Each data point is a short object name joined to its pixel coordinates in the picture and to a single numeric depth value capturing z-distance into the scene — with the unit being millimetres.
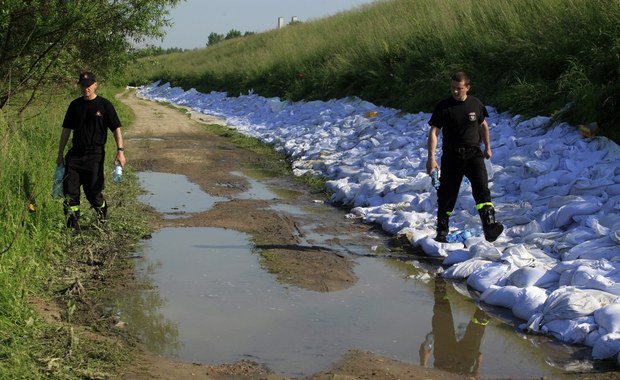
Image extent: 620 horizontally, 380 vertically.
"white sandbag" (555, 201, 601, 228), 7180
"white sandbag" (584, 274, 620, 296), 5348
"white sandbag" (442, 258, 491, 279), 6465
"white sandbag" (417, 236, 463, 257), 7148
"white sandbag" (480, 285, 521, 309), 5695
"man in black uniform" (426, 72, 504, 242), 7031
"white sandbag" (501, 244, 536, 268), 6336
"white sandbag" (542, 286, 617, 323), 5078
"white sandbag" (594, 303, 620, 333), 4734
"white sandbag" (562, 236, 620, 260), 6156
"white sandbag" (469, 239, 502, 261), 6637
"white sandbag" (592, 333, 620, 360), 4582
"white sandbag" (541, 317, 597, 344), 4922
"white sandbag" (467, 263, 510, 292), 6105
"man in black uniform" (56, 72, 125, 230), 6930
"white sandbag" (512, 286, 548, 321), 5410
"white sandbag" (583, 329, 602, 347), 4816
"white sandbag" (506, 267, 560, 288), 5879
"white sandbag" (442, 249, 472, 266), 6840
